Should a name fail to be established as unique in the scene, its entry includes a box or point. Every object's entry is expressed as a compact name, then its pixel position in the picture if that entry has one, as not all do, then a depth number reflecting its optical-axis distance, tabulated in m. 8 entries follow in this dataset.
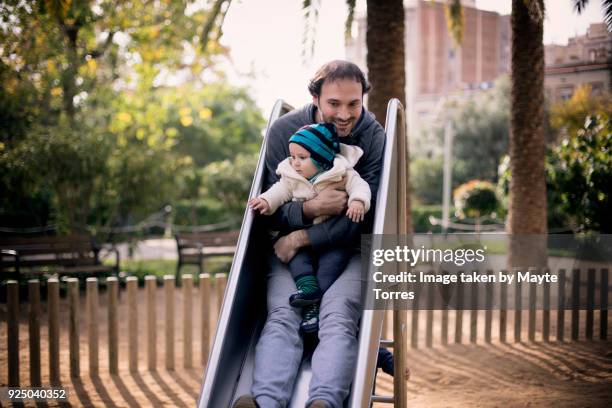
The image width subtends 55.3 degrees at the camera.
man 2.52
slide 2.55
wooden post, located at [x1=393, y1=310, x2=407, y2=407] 3.14
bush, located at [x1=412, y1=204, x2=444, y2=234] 21.22
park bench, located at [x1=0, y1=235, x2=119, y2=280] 9.06
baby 2.87
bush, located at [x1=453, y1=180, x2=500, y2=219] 14.18
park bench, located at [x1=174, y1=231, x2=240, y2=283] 10.47
